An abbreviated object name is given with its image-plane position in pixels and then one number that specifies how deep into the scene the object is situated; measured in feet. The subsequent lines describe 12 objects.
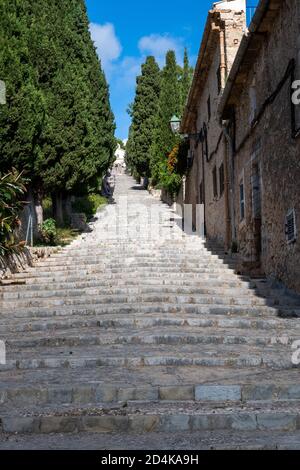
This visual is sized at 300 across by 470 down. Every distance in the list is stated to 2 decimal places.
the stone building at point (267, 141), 32.89
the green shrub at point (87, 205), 96.27
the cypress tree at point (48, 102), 51.34
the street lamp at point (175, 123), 72.79
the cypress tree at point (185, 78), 121.66
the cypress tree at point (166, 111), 114.93
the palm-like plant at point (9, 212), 43.29
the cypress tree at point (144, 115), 151.23
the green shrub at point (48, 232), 60.03
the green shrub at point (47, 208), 82.76
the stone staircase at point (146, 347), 15.66
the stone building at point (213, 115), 53.01
